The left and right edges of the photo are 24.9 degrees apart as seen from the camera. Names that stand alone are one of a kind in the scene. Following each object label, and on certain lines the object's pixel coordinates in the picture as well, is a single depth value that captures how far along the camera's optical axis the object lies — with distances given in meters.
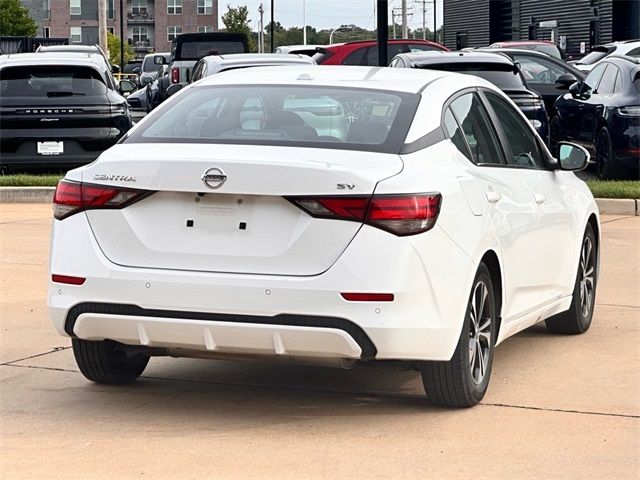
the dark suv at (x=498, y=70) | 17.88
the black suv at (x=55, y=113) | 17.36
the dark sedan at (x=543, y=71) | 22.14
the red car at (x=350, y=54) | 25.06
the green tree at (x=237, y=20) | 115.75
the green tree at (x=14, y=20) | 97.25
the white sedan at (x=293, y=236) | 5.95
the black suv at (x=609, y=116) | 16.97
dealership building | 44.94
